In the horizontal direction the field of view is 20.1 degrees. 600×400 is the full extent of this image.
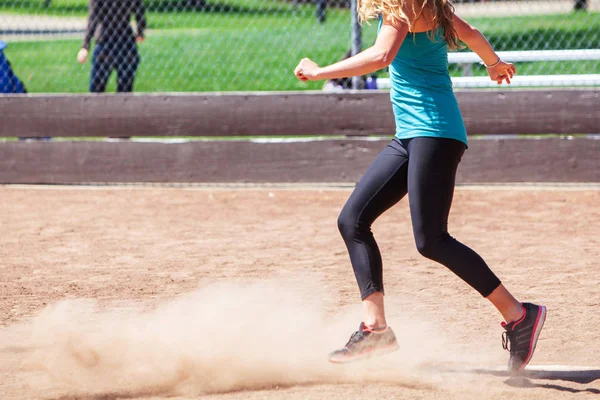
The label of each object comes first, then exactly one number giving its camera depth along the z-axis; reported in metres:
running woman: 6.74
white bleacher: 15.99
